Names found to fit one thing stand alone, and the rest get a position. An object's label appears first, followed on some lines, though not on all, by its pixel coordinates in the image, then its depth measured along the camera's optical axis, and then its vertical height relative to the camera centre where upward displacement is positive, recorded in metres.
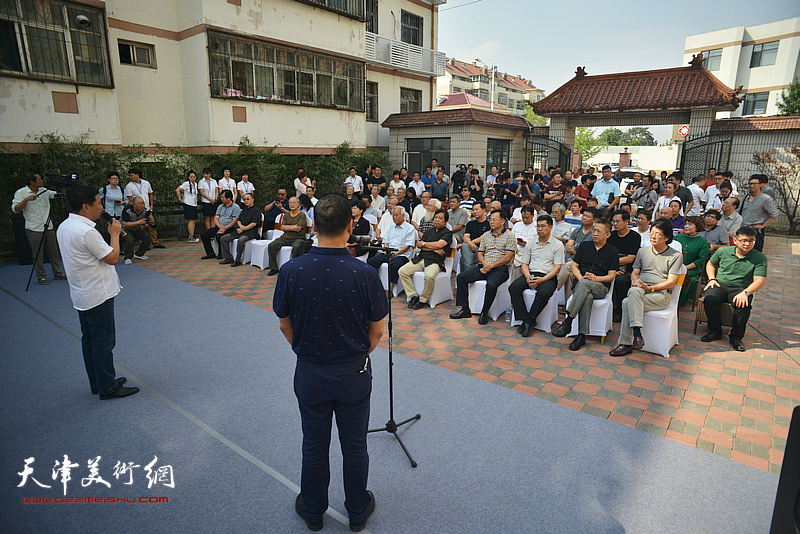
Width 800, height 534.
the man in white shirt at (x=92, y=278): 3.48 -0.88
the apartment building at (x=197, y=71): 9.16 +2.44
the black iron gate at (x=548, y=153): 14.95 +0.52
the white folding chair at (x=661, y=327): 4.74 -1.67
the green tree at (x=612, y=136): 75.93 +5.76
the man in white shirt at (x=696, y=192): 9.31 -0.50
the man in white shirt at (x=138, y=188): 9.45 -0.46
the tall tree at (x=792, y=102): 22.28 +3.34
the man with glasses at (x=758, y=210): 7.59 -0.69
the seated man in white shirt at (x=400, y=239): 6.80 -1.09
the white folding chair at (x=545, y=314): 5.51 -1.78
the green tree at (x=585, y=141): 42.94 +2.55
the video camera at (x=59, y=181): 5.86 -0.20
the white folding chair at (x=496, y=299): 5.96 -1.74
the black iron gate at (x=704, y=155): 12.63 +0.38
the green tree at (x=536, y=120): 45.38 +4.86
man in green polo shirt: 4.93 -1.26
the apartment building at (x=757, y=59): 27.06 +6.87
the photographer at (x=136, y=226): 9.01 -1.18
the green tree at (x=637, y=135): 86.15 +6.59
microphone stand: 3.28 -1.89
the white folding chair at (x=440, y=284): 6.48 -1.68
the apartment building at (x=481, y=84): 59.06 +11.83
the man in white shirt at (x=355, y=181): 11.77 -0.37
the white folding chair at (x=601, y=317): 5.12 -1.68
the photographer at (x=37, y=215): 7.36 -0.81
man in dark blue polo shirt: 2.18 -0.82
